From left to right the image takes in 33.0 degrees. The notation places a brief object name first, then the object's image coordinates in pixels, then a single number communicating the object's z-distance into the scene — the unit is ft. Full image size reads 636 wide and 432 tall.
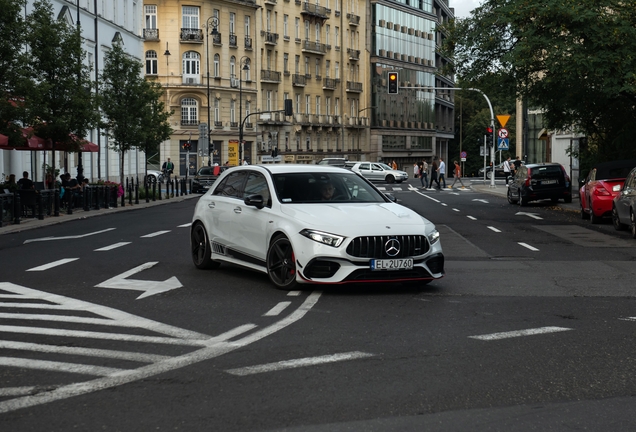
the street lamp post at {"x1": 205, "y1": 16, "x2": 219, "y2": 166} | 292.20
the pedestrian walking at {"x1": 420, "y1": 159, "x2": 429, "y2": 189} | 226.99
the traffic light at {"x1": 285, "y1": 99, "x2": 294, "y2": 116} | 242.17
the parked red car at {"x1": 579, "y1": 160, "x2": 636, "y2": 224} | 85.71
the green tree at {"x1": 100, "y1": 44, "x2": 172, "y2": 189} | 155.22
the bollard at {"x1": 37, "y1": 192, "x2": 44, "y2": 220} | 99.50
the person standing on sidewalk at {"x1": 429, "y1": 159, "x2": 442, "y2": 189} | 217.36
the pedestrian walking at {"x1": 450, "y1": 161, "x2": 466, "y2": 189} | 228.63
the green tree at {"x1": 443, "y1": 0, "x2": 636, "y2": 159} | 87.92
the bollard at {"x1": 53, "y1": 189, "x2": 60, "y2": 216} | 106.32
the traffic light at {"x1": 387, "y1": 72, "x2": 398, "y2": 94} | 164.35
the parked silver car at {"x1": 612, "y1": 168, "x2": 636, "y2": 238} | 71.10
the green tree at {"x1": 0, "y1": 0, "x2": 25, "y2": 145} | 98.44
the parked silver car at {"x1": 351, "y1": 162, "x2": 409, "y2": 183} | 269.85
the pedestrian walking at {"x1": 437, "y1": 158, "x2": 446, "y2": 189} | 217.36
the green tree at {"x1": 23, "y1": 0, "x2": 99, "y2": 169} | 116.78
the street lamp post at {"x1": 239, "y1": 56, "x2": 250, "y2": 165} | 278.46
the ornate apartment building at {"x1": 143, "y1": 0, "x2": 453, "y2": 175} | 298.35
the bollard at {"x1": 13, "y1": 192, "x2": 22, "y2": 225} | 92.94
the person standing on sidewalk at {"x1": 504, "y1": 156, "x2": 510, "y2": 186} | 236.22
